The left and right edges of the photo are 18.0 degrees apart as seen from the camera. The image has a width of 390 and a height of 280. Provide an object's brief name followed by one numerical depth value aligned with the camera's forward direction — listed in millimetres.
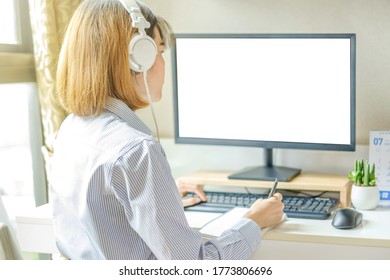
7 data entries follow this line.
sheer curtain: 3574
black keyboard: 3270
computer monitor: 3396
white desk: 3079
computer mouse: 3144
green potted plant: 3325
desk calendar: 3407
